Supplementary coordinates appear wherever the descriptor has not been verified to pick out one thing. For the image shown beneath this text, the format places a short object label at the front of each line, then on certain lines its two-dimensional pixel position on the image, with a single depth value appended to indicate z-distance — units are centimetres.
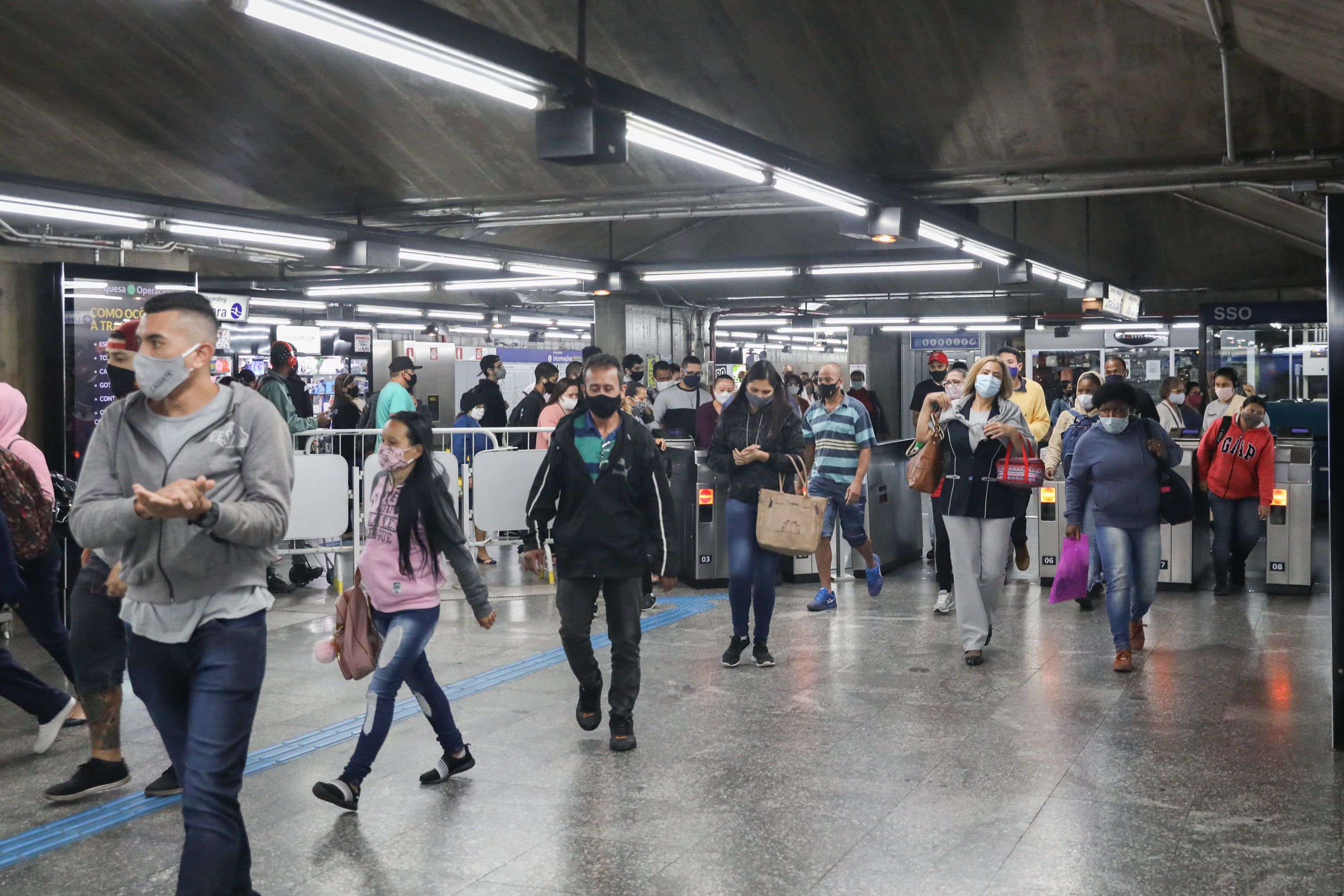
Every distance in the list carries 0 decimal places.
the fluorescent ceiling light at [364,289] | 1669
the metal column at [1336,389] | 518
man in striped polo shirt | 882
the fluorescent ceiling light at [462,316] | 2375
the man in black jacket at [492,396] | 1356
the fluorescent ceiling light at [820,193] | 802
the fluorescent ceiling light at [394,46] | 432
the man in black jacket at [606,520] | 547
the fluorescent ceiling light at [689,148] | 623
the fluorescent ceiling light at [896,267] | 1388
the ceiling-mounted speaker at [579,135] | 567
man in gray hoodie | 306
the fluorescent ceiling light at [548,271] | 1262
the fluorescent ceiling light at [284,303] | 1959
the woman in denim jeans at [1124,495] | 689
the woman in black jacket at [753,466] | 706
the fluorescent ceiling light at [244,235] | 872
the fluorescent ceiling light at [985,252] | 1216
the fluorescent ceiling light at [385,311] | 2336
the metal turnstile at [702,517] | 1040
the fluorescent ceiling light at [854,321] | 2455
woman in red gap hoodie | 960
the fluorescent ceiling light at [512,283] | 1461
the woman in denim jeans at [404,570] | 473
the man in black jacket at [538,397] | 1274
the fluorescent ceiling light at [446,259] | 1103
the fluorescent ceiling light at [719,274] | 1517
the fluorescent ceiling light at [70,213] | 744
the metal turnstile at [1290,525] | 977
